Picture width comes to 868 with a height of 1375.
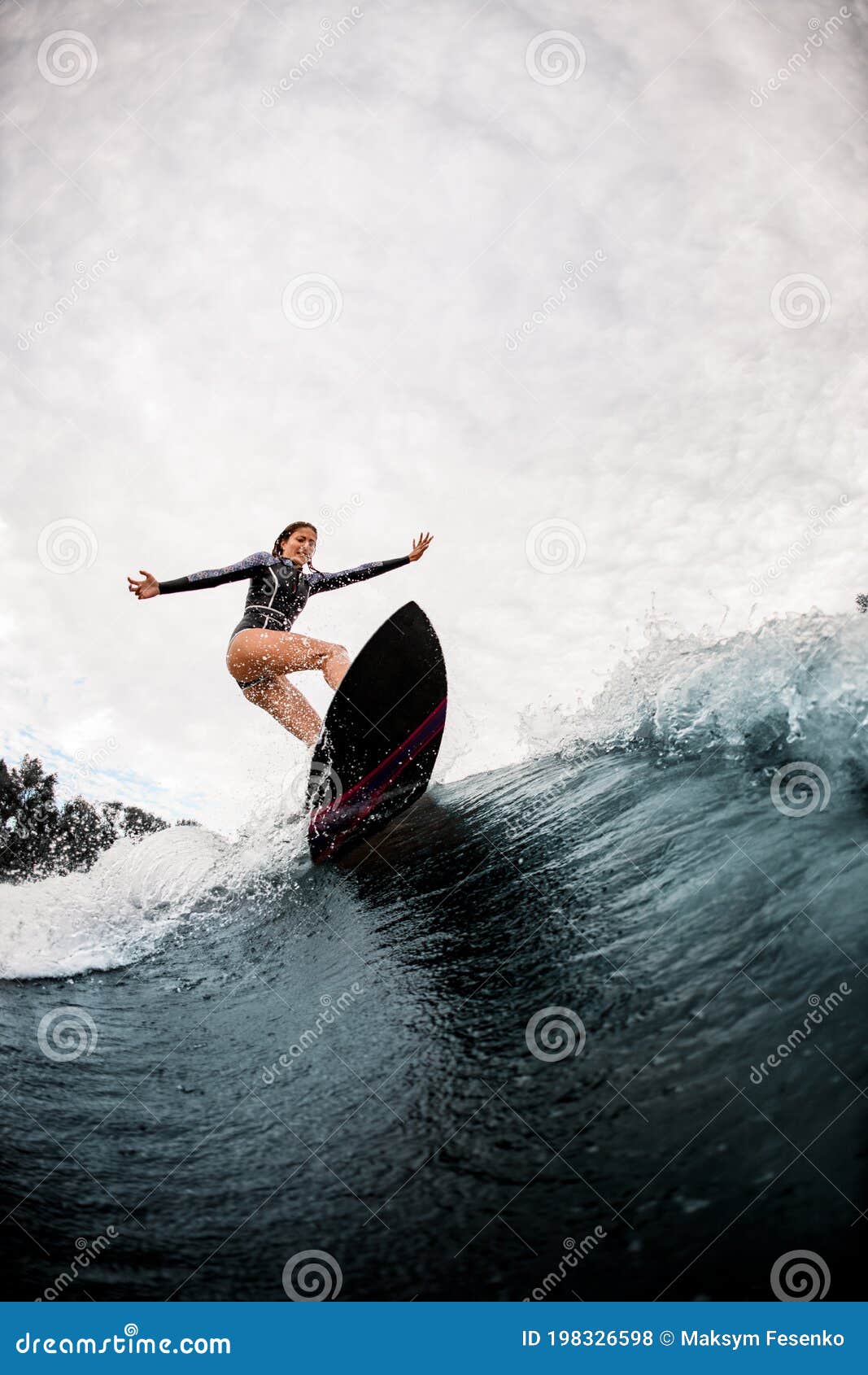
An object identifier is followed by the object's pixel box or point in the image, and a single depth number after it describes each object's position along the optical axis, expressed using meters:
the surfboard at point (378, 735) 4.96
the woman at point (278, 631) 5.25
